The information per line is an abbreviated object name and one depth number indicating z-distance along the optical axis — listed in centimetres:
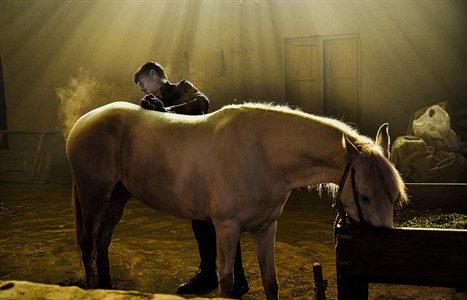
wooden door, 971
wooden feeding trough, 241
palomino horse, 287
